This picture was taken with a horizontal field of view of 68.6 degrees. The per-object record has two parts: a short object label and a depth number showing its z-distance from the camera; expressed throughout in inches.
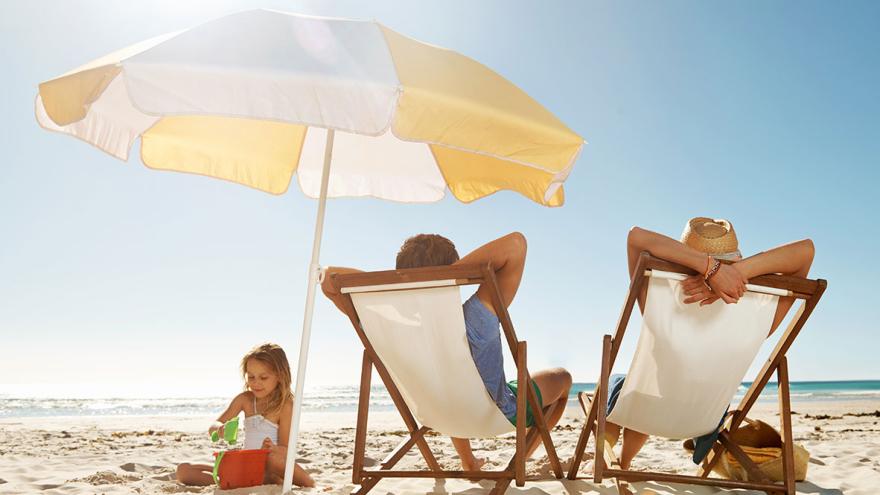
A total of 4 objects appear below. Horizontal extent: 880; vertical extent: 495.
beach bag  131.7
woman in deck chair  100.4
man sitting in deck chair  103.7
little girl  148.7
